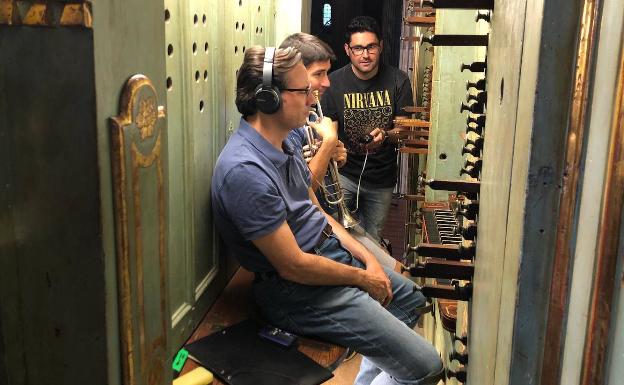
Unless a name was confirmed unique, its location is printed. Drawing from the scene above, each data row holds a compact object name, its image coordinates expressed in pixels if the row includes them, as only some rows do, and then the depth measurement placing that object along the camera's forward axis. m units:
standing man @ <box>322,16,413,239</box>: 3.76
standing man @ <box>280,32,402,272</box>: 2.92
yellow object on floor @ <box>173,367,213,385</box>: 1.59
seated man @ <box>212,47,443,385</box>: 2.13
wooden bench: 2.21
